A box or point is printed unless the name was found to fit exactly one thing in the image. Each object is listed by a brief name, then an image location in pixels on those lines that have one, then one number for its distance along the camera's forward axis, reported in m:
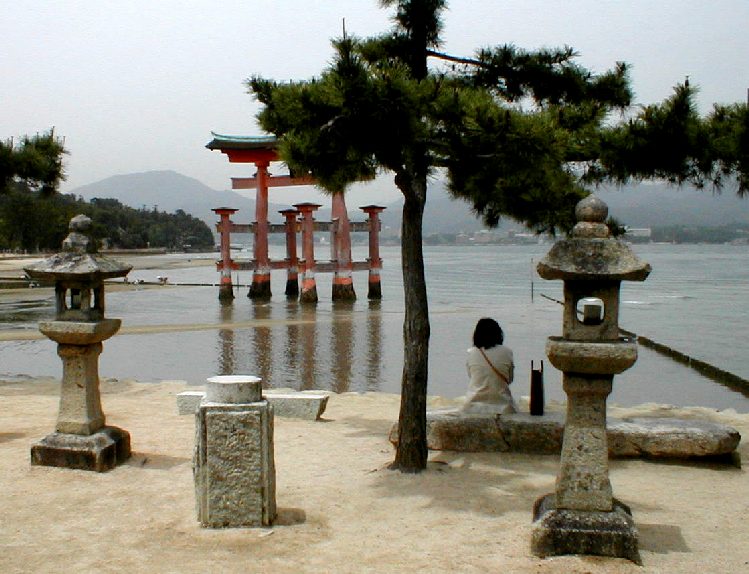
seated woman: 6.96
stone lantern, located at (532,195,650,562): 4.40
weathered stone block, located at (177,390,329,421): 8.59
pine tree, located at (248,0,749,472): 5.35
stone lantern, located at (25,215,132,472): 6.37
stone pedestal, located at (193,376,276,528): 4.91
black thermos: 7.20
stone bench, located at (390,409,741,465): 6.64
